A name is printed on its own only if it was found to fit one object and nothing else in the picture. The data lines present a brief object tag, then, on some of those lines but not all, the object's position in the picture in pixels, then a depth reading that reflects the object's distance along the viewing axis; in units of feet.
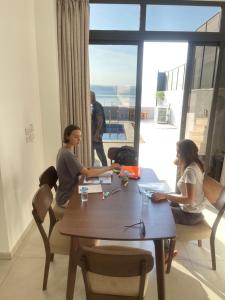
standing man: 10.27
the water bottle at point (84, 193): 5.42
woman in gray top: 6.36
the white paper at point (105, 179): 6.54
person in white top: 5.58
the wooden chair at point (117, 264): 3.22
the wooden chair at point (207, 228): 5.80
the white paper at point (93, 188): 5.90
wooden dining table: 4.14
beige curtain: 8.52
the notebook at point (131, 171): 7.03
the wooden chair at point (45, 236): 4.81
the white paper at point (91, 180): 6.50
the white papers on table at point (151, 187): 5.99
